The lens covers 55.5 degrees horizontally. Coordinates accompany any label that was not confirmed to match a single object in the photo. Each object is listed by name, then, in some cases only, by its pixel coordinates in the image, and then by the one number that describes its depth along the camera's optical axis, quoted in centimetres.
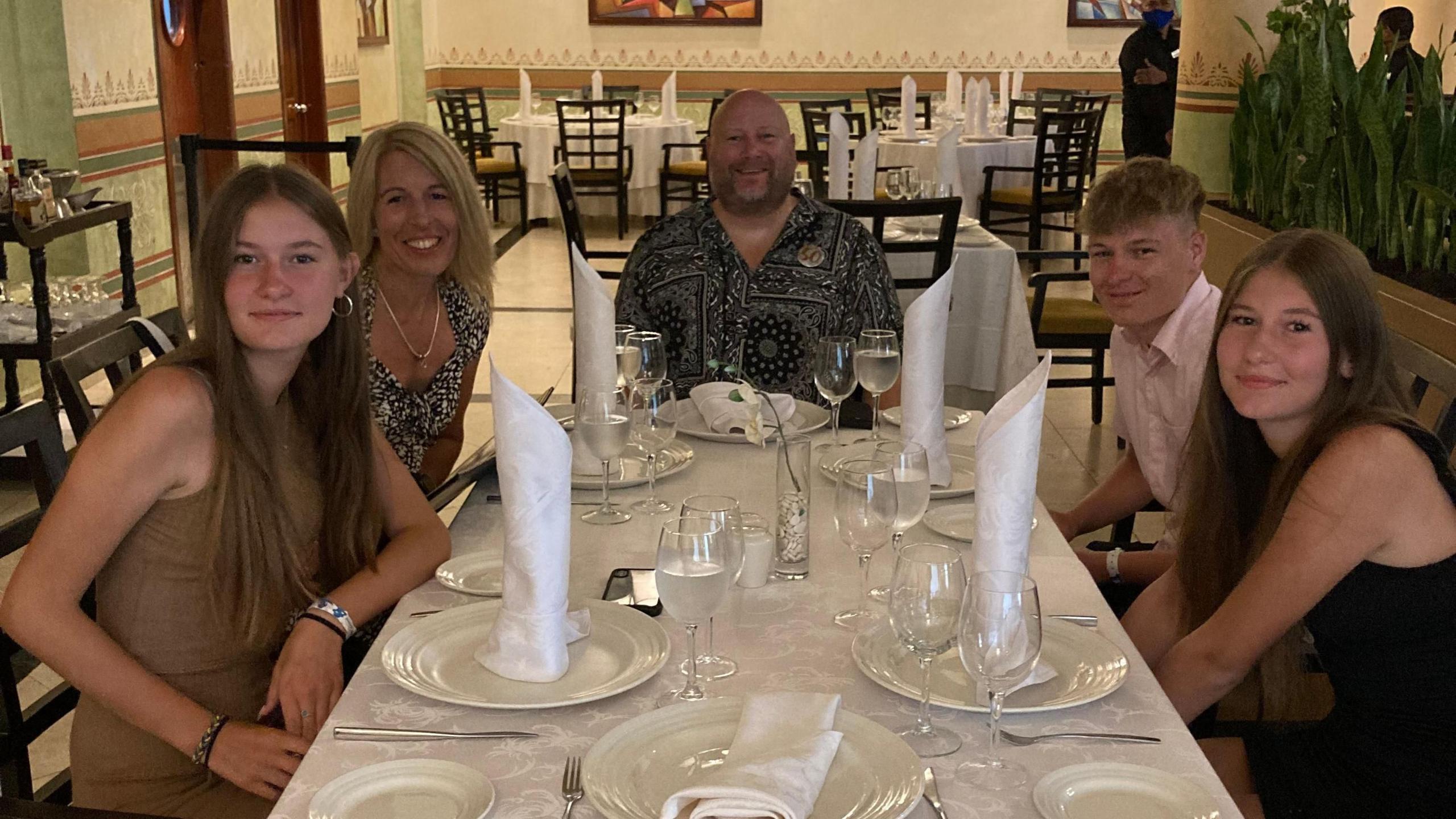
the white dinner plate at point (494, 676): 142
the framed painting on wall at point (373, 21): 945
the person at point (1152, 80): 855
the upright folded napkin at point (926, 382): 208
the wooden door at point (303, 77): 838
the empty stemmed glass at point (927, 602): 130
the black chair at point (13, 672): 181
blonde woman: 277
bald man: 327
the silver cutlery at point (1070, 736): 135
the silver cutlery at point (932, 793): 122
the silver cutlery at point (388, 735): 135
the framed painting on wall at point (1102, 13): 1076
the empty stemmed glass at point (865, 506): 157
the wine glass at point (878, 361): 224
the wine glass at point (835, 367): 222
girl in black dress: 165
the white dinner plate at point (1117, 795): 123
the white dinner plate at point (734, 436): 239
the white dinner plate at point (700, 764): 121
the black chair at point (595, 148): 892
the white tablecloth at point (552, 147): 935
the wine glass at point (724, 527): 138
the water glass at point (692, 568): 134
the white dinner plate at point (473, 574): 175
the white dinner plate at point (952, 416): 248
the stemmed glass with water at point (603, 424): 189
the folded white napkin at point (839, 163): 555
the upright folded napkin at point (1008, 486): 149
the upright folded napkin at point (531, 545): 147
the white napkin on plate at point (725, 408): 238
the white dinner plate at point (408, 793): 122
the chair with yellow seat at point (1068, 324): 474
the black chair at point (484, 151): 941
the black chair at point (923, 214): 393
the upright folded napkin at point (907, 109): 832
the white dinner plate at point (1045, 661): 143
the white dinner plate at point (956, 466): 209
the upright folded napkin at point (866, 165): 549
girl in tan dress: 162
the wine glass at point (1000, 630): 125
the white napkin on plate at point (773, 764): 114
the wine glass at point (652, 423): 205
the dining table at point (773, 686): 128
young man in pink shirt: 255
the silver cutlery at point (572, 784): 123
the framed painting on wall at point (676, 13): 1082
